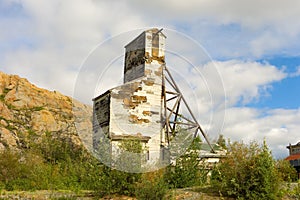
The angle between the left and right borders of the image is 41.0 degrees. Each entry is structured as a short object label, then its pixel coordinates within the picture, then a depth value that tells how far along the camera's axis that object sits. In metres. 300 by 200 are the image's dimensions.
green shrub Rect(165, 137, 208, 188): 14.82
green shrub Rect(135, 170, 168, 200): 11.55
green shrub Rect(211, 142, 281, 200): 11.45
